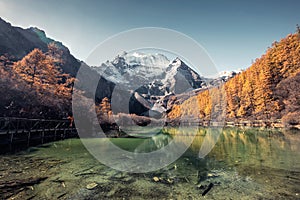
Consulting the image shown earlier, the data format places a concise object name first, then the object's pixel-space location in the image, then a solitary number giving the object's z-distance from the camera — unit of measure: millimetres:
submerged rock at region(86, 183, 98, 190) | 4916
